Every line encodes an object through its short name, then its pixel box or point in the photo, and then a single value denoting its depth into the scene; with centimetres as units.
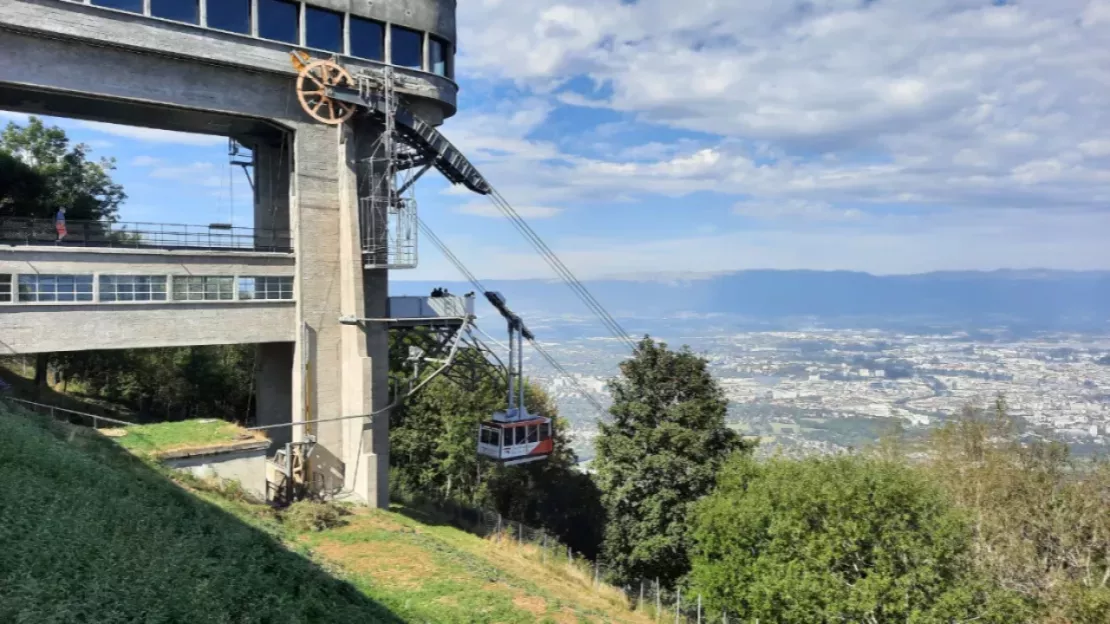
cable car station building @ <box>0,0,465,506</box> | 2100
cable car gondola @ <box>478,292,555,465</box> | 2430
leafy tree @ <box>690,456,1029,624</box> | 1800
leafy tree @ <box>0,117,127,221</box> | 3002
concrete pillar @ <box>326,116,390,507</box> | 2470
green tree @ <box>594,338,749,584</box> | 2619
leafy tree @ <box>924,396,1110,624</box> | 2058
